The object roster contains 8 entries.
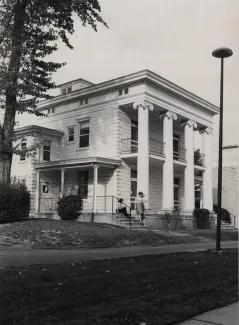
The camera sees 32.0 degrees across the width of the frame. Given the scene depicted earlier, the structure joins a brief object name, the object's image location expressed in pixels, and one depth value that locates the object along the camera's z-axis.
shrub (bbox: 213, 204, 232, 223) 32.09
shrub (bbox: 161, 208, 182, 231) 24.17
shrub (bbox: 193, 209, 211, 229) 27.51
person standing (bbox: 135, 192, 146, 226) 21.56
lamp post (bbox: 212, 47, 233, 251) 12.46
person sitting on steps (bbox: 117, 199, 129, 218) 22.44
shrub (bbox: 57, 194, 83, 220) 23.12
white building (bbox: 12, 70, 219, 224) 25.19
